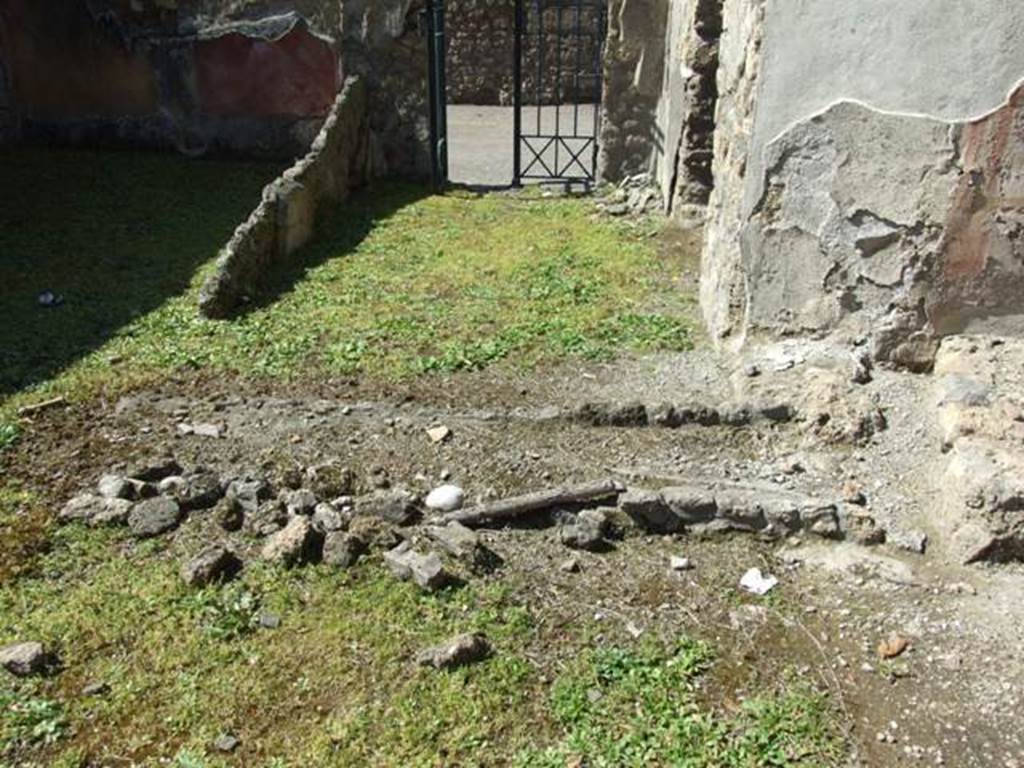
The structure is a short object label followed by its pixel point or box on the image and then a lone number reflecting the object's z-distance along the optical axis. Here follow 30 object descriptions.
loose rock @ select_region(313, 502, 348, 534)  3.87
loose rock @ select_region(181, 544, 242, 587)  3.59
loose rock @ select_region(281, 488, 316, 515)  4.00
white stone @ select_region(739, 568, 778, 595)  3.65
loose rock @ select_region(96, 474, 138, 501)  4.10
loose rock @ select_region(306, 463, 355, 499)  4.18
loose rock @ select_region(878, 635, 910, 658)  3.33
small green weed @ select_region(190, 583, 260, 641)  3.39
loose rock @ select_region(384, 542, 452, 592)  3.57
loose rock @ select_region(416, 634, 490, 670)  3.21
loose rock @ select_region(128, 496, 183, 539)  3.91
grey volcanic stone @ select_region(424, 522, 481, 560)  3.71
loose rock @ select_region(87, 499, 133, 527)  3.96
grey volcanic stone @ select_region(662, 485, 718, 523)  3.96
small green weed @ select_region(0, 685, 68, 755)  2.92
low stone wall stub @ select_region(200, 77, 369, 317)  6.33
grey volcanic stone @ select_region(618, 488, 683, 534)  3.96
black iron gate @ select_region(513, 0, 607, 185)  11.61
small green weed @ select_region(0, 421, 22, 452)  4.58
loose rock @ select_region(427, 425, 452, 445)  4.59
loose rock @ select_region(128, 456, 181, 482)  4.25
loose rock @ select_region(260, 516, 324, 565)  3.70
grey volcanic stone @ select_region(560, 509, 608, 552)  3.86
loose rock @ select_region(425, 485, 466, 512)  4.07
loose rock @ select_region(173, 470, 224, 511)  4.05
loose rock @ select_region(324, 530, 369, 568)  3.70
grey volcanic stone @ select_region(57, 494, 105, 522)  3.99
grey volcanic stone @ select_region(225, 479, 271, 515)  4.02
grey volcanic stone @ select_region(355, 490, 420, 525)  3.97
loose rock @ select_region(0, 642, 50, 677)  3.16
